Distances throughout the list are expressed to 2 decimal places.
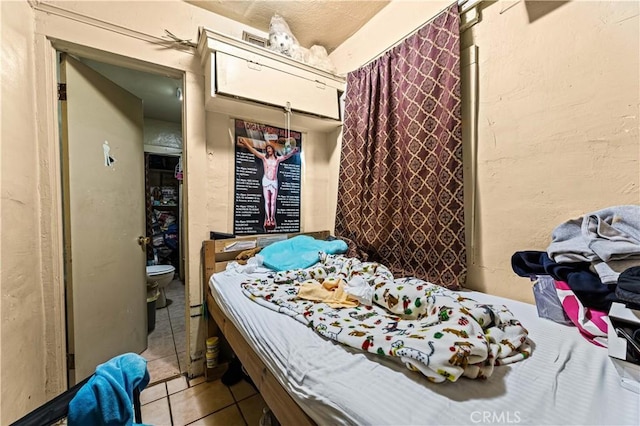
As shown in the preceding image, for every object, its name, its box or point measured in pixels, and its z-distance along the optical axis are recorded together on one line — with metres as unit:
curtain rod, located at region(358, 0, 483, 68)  1.23
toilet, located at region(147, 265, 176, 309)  2.51
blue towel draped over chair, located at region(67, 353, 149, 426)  0.58
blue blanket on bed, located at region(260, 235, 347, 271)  1.64
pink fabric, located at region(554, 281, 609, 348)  0.76
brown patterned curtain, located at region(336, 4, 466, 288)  1.29
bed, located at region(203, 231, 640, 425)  0.51
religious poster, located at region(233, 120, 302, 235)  1.87
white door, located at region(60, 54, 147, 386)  1.44
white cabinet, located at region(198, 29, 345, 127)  1.51
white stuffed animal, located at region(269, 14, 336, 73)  1.76
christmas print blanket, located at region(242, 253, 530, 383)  0.60
